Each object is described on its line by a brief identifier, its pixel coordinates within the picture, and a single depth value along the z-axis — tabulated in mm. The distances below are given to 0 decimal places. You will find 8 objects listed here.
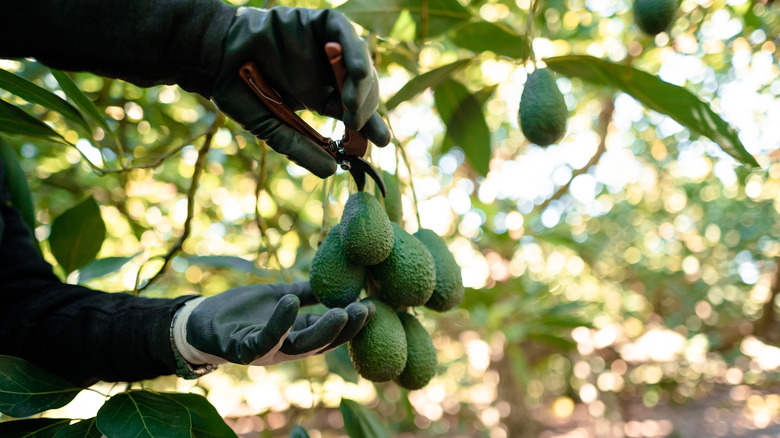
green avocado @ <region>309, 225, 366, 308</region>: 721
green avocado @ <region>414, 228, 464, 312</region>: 806
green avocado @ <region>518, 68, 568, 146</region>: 889
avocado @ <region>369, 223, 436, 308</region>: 723
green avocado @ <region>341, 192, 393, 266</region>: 685
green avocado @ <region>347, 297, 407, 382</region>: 692
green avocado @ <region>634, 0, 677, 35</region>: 1008
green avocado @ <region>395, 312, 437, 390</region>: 760
